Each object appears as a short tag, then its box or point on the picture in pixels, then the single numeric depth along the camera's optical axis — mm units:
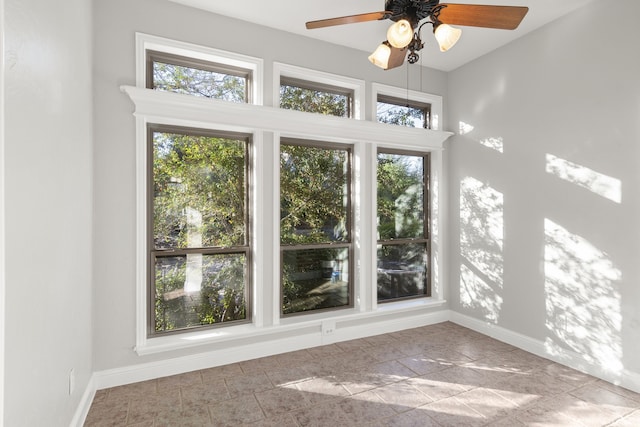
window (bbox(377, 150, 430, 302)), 4016
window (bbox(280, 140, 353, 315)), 3465
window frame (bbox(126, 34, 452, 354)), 2768
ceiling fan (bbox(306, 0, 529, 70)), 1772
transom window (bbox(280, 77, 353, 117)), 3449
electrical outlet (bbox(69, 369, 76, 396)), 1991
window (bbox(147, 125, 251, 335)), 2934
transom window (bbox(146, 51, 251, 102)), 2938
